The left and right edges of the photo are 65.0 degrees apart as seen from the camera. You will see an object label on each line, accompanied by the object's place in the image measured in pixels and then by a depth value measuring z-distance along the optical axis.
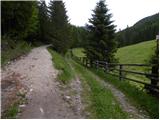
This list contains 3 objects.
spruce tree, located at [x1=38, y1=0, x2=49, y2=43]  22.35
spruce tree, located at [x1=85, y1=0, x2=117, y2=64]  12.47
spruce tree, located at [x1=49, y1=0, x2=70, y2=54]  18.80
